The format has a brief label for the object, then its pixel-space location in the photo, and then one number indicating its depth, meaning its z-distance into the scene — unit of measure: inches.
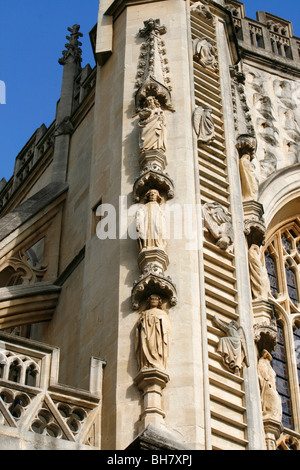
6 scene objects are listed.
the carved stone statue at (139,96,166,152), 532.4
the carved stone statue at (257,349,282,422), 503.2
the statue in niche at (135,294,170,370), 434.0
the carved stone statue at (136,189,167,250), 481.7
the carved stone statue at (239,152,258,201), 612.7
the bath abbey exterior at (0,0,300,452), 426.3
